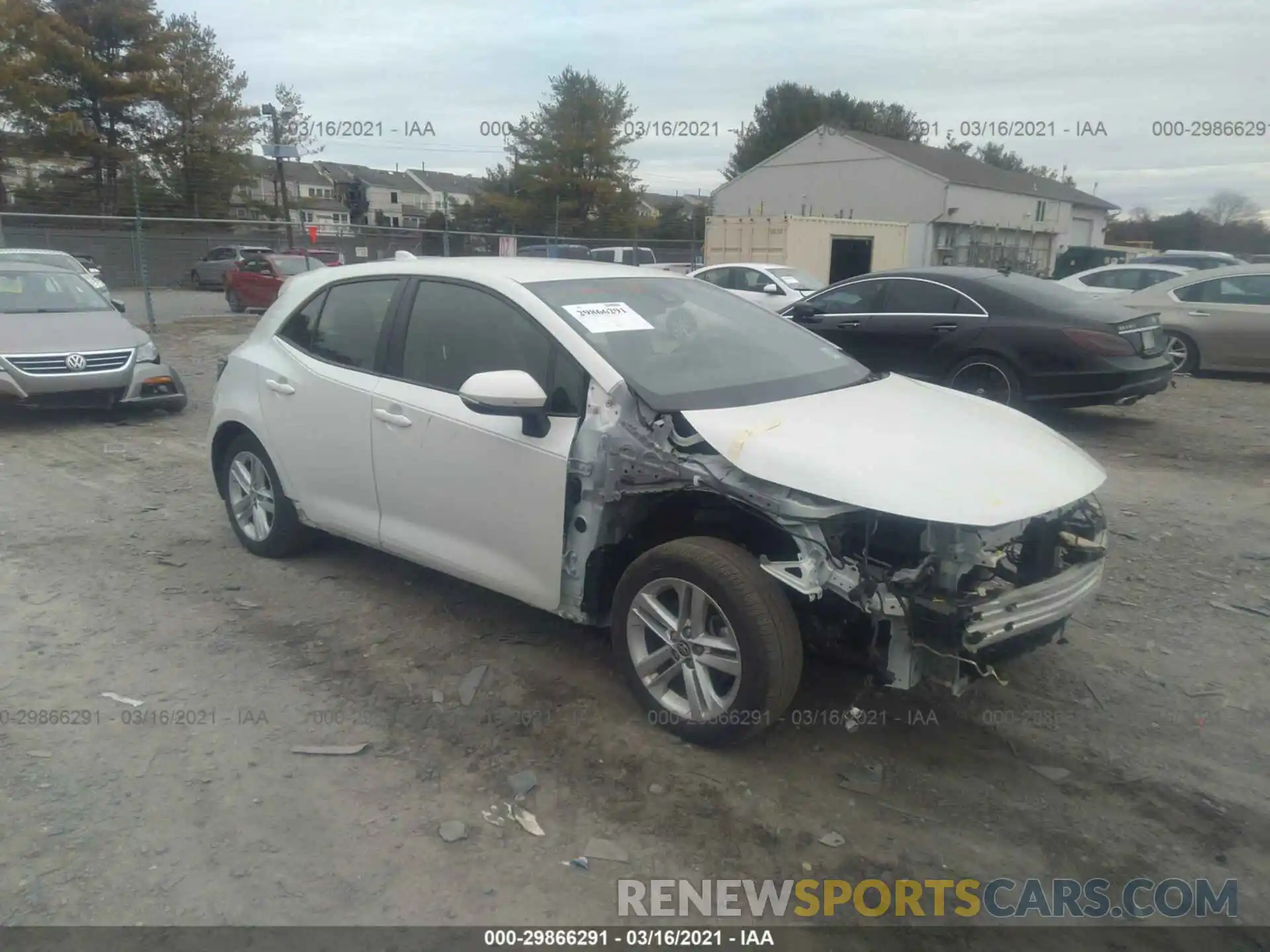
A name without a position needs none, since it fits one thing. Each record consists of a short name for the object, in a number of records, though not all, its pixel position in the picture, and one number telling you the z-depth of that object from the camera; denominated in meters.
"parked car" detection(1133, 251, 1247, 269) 20.73
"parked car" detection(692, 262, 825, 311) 16.55
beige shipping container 26.94
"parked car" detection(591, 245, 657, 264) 23.97
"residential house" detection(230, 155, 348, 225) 39.50
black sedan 8.29
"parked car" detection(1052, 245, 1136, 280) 32.31
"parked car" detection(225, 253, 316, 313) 21.16
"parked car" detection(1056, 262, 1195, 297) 15.16
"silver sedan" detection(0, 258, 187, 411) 8.65
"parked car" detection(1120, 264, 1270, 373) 11.89
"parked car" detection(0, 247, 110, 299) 10.96
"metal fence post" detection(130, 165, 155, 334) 16.33
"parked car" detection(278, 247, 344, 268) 22.91
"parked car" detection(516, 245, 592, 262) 22.61
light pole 22.91
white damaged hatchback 3.25
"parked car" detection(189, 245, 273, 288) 29.23
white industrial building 41.56
